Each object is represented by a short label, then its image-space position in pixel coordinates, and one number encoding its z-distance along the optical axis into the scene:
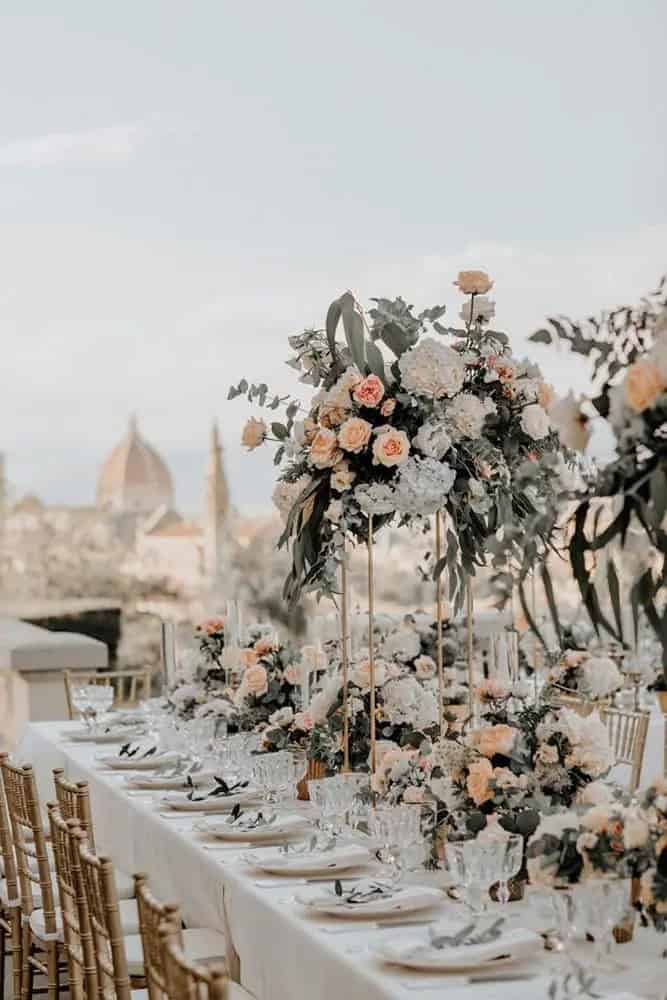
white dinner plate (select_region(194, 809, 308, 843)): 3.66
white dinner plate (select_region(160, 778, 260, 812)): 4.09
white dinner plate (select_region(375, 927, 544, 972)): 2.53
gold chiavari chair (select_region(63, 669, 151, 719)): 6.84
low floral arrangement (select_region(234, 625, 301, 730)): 4.53
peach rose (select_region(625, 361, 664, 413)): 2.25
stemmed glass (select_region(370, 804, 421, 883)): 2.96
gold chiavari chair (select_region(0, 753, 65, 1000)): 4.00
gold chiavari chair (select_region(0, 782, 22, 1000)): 4.29
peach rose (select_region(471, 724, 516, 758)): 2.96
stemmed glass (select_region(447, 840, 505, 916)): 2.64
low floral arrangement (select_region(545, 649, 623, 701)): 4.24
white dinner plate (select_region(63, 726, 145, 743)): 5.60
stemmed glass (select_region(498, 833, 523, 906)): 2.67
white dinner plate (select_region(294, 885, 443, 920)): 2.88
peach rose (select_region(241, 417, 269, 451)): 3.78
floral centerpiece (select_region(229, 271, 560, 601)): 3.50
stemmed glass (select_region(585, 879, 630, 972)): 2.33
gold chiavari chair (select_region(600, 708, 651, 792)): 5.39
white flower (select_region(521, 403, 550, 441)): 3.49
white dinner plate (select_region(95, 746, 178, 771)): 4.90
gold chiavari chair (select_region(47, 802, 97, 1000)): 3.30
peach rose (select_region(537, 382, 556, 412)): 3.40
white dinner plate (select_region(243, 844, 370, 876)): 3.27
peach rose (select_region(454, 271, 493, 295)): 3.56
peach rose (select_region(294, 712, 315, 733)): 4.04
